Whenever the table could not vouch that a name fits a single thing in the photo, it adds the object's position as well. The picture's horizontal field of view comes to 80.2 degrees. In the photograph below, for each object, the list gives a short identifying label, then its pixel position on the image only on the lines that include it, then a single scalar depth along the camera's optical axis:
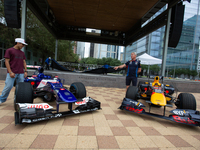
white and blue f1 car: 2.16
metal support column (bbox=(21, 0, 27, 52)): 6.47
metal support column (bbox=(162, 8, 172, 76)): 6.93
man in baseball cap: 2.91
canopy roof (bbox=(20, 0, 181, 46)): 7.54
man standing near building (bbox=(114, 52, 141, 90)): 4.23
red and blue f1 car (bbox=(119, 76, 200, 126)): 2.47
